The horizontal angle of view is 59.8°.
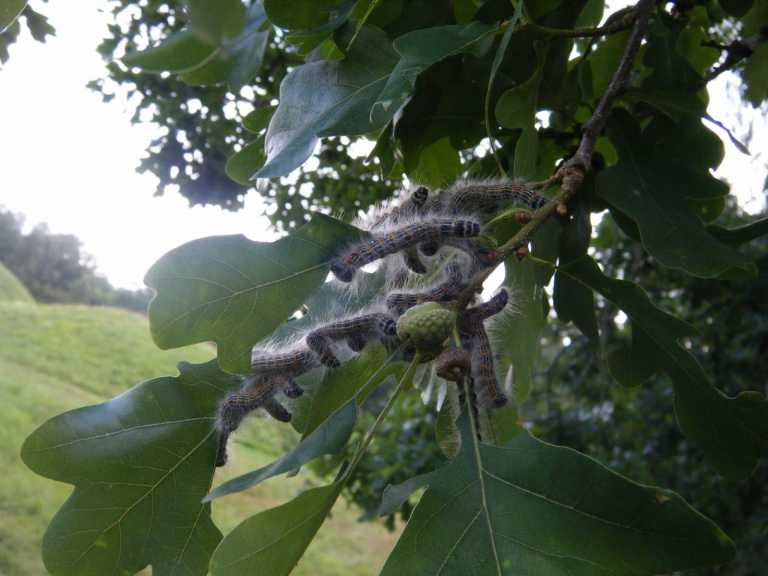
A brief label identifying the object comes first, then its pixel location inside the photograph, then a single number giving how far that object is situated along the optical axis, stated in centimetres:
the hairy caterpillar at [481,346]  20
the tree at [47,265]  1256
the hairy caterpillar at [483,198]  21
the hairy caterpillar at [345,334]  19
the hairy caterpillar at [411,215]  21
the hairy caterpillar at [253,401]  20
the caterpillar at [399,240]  19
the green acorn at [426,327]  17
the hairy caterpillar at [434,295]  19
